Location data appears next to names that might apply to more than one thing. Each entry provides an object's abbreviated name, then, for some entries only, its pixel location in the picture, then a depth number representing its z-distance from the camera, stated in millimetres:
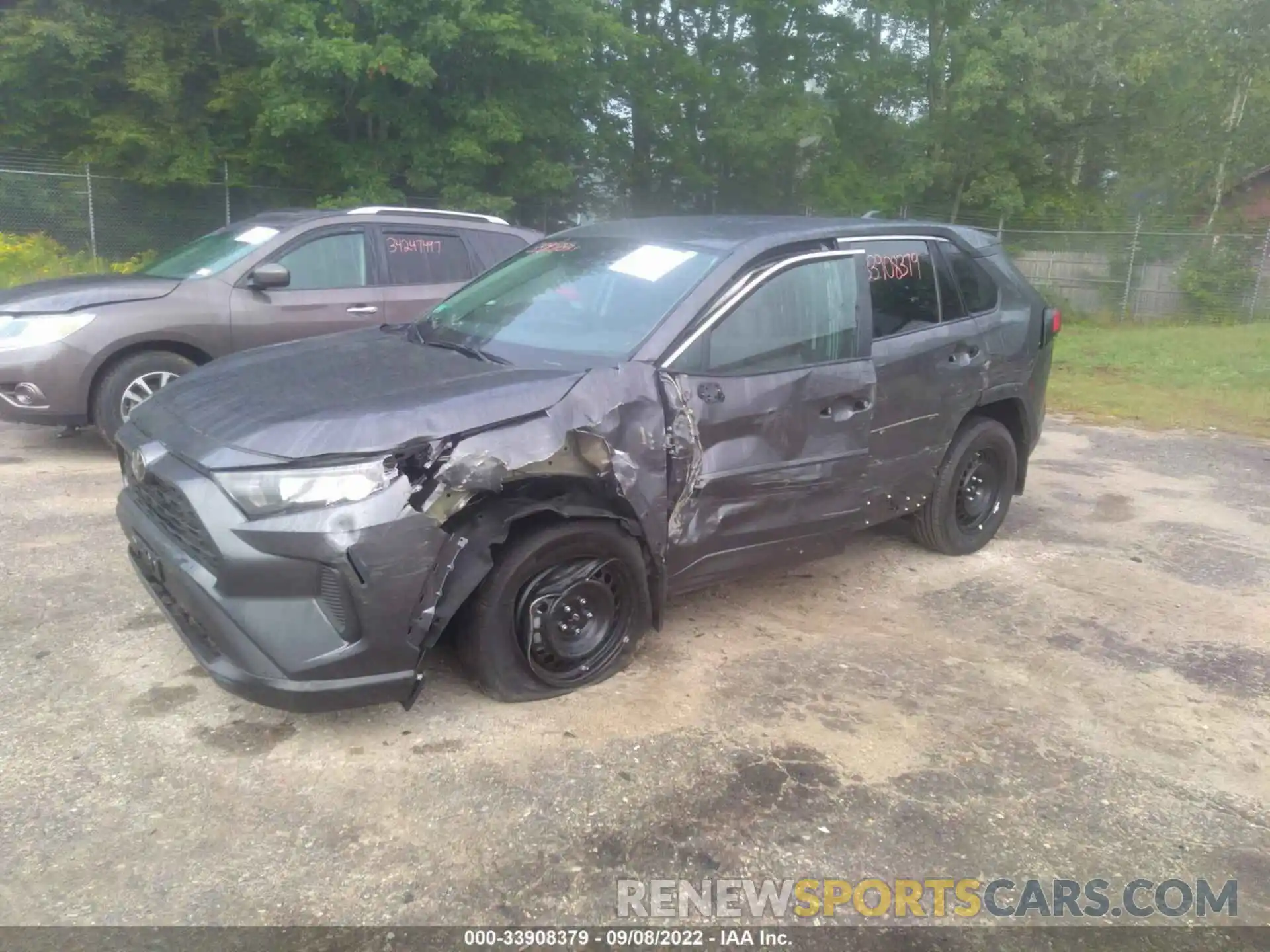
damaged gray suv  3062
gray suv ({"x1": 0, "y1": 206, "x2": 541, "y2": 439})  6211
